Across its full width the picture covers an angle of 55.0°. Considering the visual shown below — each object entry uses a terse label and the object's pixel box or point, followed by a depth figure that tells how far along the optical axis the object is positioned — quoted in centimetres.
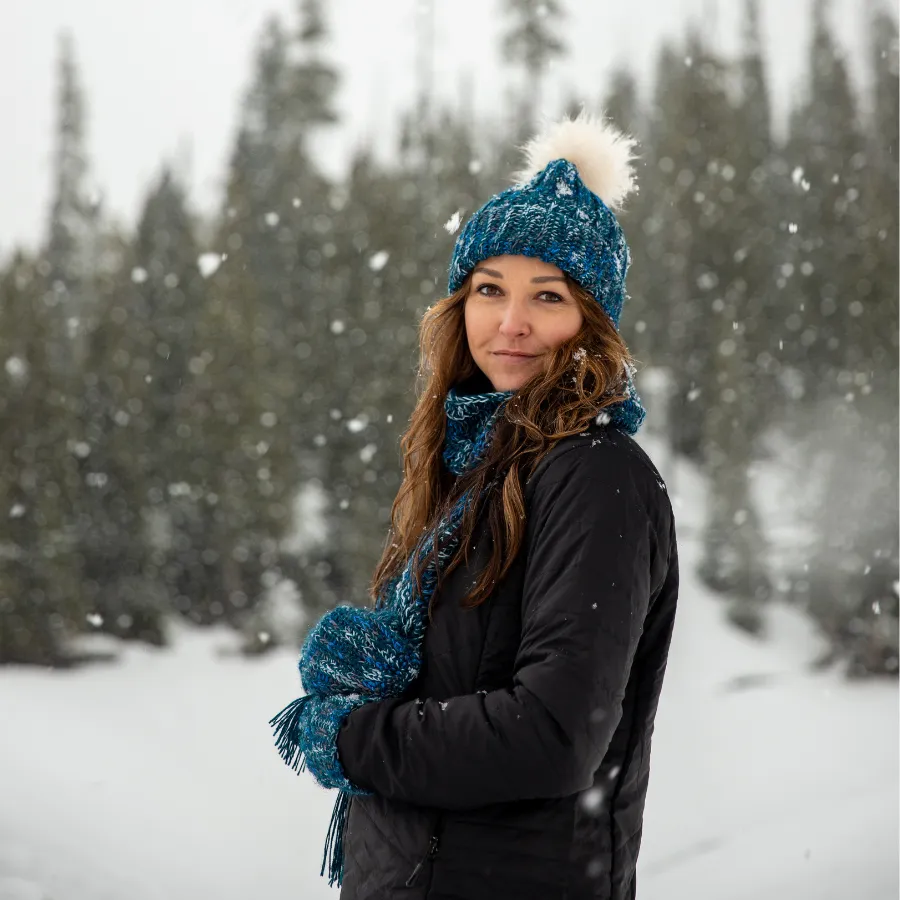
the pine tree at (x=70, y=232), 1328
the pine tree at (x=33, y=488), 1196
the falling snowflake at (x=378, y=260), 1368
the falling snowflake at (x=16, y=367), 1235
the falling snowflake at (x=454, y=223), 207
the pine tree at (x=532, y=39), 1177
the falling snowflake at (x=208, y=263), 1427
